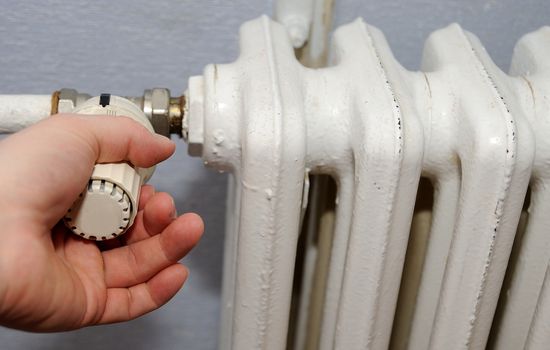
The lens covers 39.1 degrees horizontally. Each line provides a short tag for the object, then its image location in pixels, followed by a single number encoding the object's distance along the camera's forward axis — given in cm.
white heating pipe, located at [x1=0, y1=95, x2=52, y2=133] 58
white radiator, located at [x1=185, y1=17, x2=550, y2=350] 56
